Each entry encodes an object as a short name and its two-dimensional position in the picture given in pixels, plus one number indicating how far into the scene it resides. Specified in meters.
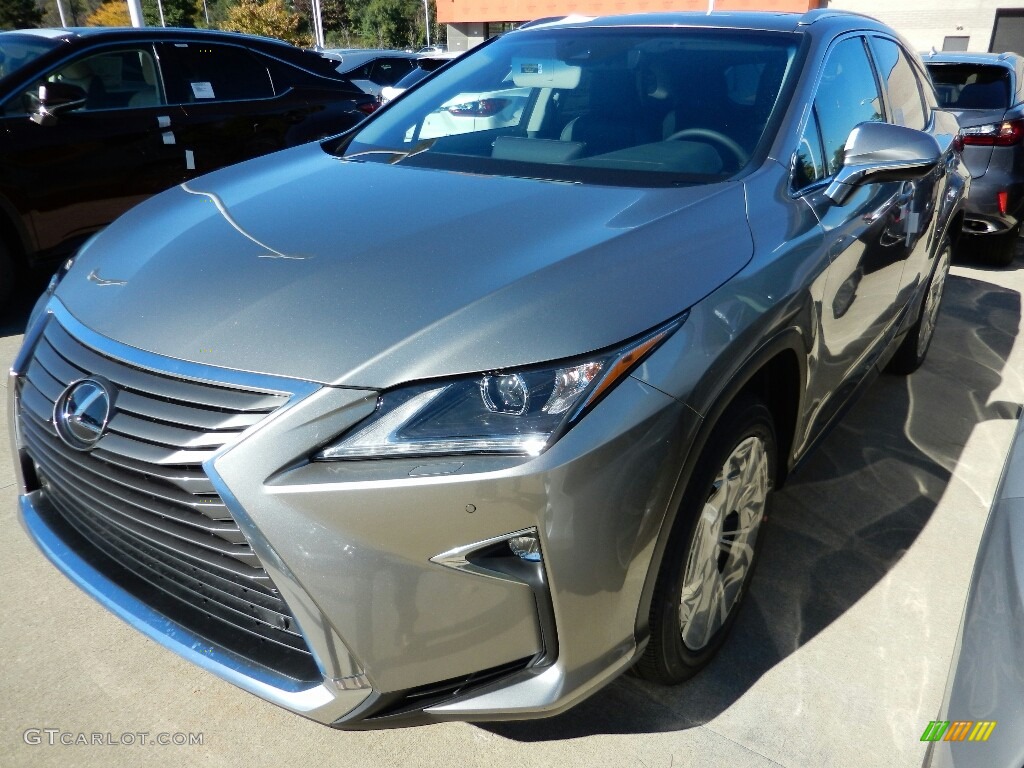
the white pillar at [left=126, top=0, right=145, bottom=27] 11.77
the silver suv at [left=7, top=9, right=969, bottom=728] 1.51
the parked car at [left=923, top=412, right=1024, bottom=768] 1.13
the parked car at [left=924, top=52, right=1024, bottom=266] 6.11
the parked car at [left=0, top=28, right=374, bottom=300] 4.60
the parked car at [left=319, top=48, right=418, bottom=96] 10.24
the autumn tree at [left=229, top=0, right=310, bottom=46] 40.28
